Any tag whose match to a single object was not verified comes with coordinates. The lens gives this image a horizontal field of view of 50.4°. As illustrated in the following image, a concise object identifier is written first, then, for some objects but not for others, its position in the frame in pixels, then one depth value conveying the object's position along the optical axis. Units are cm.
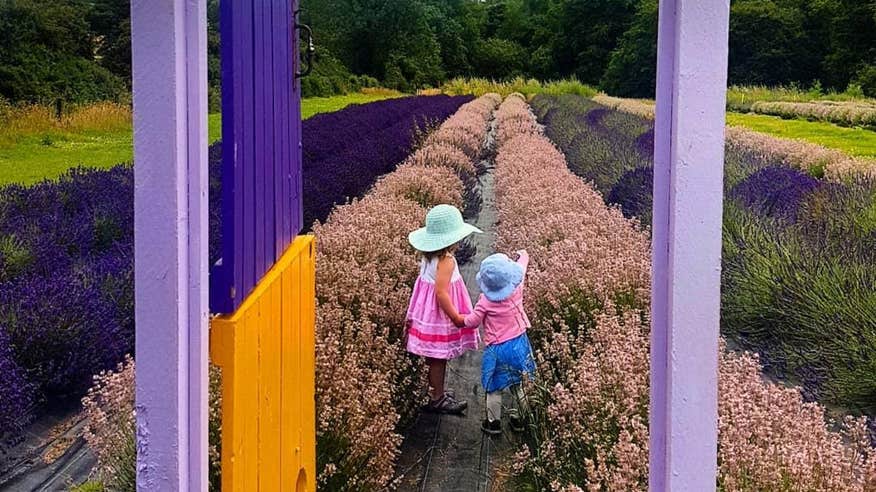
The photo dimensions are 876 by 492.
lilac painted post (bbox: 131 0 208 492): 136
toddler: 423
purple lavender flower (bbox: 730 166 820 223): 700
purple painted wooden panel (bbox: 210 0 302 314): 176
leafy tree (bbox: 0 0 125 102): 1565
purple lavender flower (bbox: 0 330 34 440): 374
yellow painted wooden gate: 175
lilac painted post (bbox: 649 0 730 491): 135
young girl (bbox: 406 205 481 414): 439
